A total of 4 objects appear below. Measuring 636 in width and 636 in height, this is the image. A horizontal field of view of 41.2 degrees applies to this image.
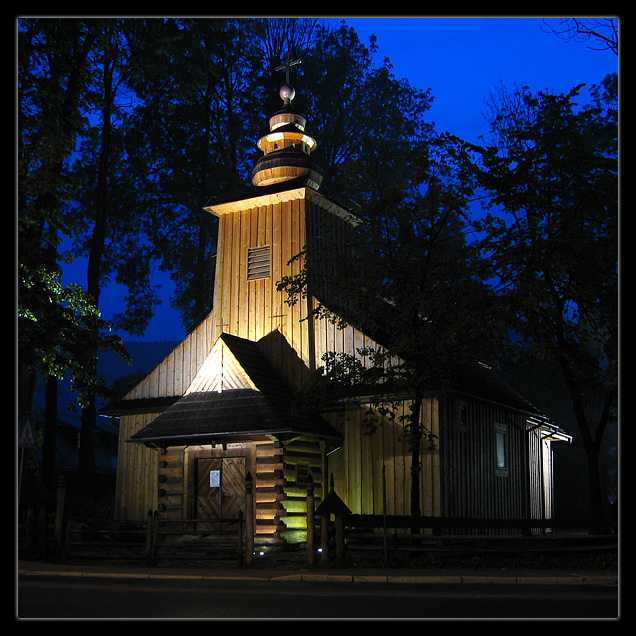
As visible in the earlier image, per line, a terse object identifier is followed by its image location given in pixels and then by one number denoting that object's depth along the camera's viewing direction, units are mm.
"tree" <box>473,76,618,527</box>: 18203
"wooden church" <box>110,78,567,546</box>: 21781
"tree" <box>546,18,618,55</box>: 18112
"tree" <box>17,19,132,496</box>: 20641
